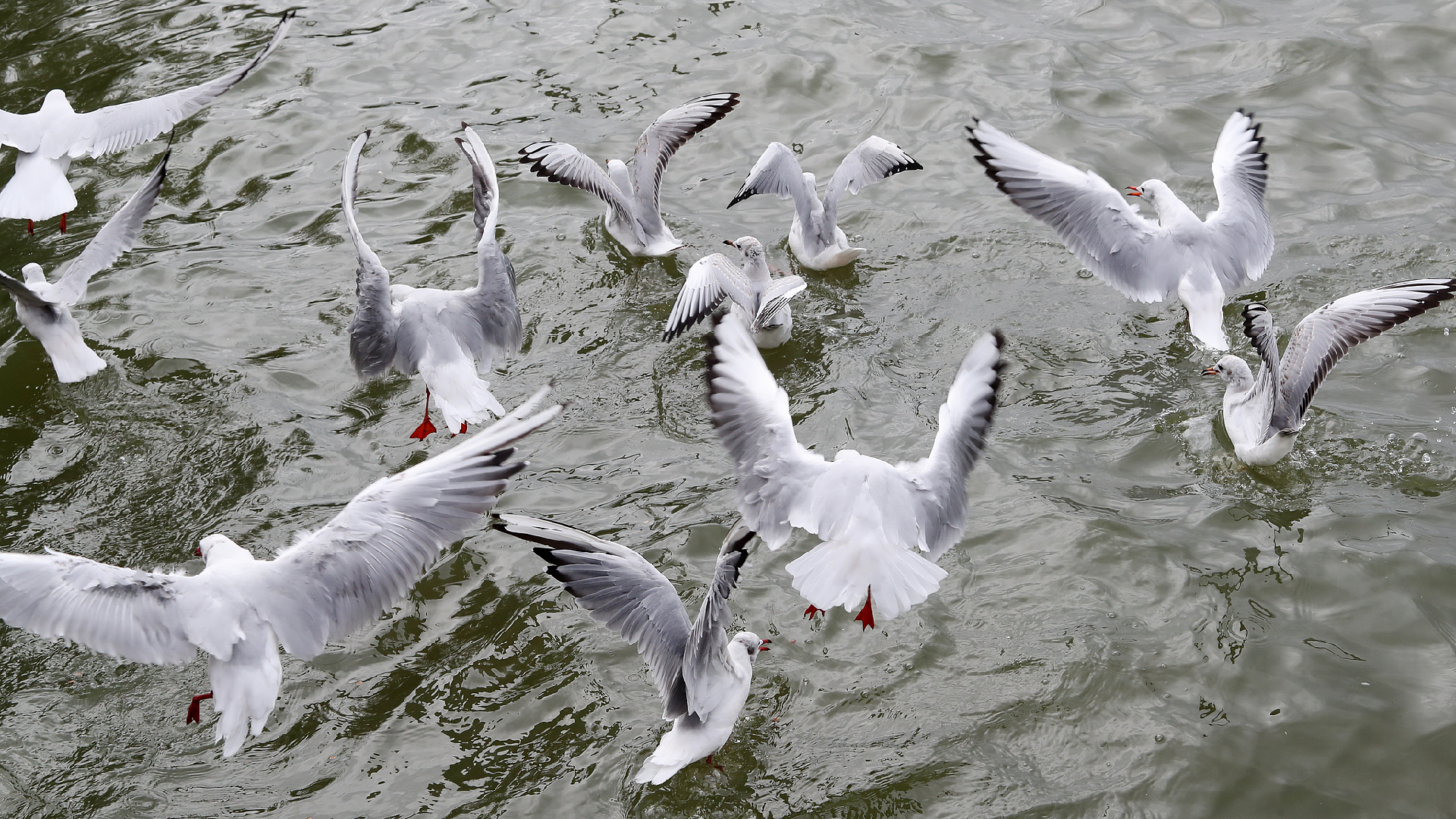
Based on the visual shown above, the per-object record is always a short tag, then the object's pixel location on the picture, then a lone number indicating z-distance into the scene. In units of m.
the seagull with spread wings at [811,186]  16.45
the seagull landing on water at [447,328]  12.84
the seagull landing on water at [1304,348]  12.08
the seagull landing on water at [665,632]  9.27
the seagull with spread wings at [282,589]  9.16
